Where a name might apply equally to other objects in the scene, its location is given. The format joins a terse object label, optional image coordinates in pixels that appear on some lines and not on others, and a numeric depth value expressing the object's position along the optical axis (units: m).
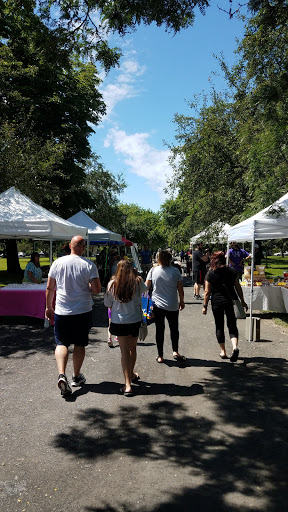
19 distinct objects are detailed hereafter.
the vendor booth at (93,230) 16.16
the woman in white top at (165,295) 5.57
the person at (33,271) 9.25
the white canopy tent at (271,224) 7.73
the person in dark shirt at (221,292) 5.80
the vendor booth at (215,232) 17.16
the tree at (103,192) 30.53
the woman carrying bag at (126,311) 4.49
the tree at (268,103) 6.77
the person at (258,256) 15.73
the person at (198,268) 12.31
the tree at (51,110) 15.57
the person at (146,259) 18.47
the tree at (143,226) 71.19
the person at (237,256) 10.70
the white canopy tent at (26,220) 8.50
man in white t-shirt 4.45
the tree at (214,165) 17.38
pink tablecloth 8.52
